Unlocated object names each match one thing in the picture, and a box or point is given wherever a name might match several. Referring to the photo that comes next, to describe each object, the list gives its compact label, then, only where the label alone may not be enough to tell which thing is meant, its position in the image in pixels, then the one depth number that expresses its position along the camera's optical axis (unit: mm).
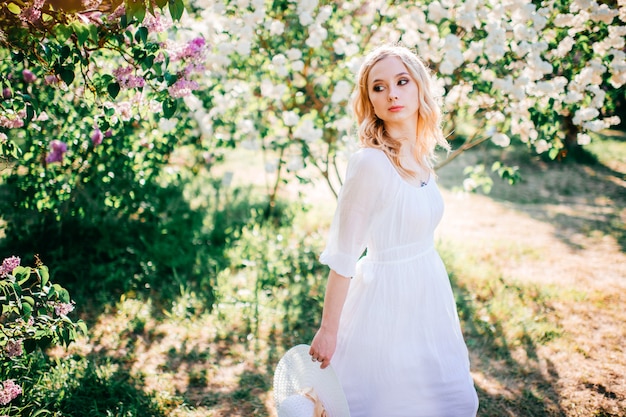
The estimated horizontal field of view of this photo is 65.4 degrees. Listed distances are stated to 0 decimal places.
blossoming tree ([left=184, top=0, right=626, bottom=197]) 2990
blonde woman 1669
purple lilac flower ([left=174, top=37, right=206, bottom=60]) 2182
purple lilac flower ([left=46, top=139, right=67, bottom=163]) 3420
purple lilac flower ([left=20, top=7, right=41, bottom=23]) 1605
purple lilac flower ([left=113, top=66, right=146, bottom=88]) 1936
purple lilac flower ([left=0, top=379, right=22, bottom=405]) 1834
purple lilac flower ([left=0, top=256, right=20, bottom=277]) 1759
